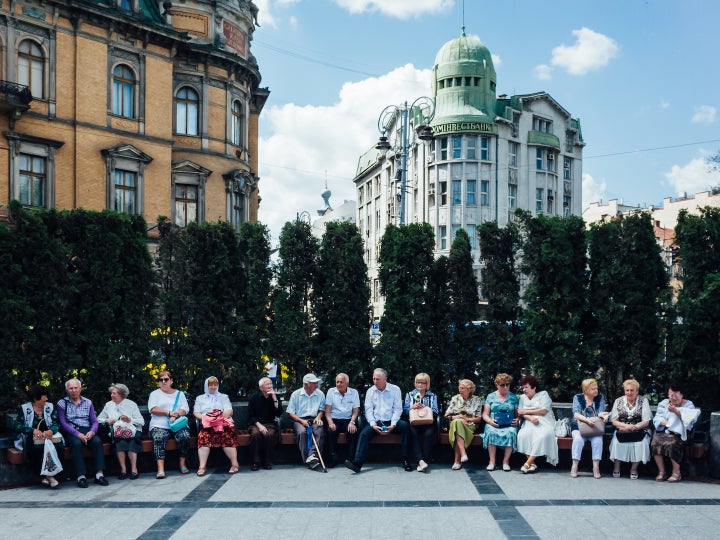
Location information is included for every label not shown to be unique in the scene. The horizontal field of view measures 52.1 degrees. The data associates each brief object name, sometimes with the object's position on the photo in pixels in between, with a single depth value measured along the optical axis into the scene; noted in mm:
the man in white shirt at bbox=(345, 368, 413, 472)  11164
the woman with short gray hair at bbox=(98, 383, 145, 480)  10422
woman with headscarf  10781
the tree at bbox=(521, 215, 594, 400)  12156
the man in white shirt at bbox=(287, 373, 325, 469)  11133
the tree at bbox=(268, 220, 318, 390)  12477
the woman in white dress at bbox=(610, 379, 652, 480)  10367
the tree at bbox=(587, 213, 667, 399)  12070
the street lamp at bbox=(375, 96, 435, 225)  23125
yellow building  26531
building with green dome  60469
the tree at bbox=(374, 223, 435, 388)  12500
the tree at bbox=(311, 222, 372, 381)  12531
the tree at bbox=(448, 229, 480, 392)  12633
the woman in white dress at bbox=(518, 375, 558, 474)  10703
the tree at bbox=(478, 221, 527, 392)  12492
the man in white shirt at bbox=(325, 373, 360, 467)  11297
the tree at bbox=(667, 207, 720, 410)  11578
